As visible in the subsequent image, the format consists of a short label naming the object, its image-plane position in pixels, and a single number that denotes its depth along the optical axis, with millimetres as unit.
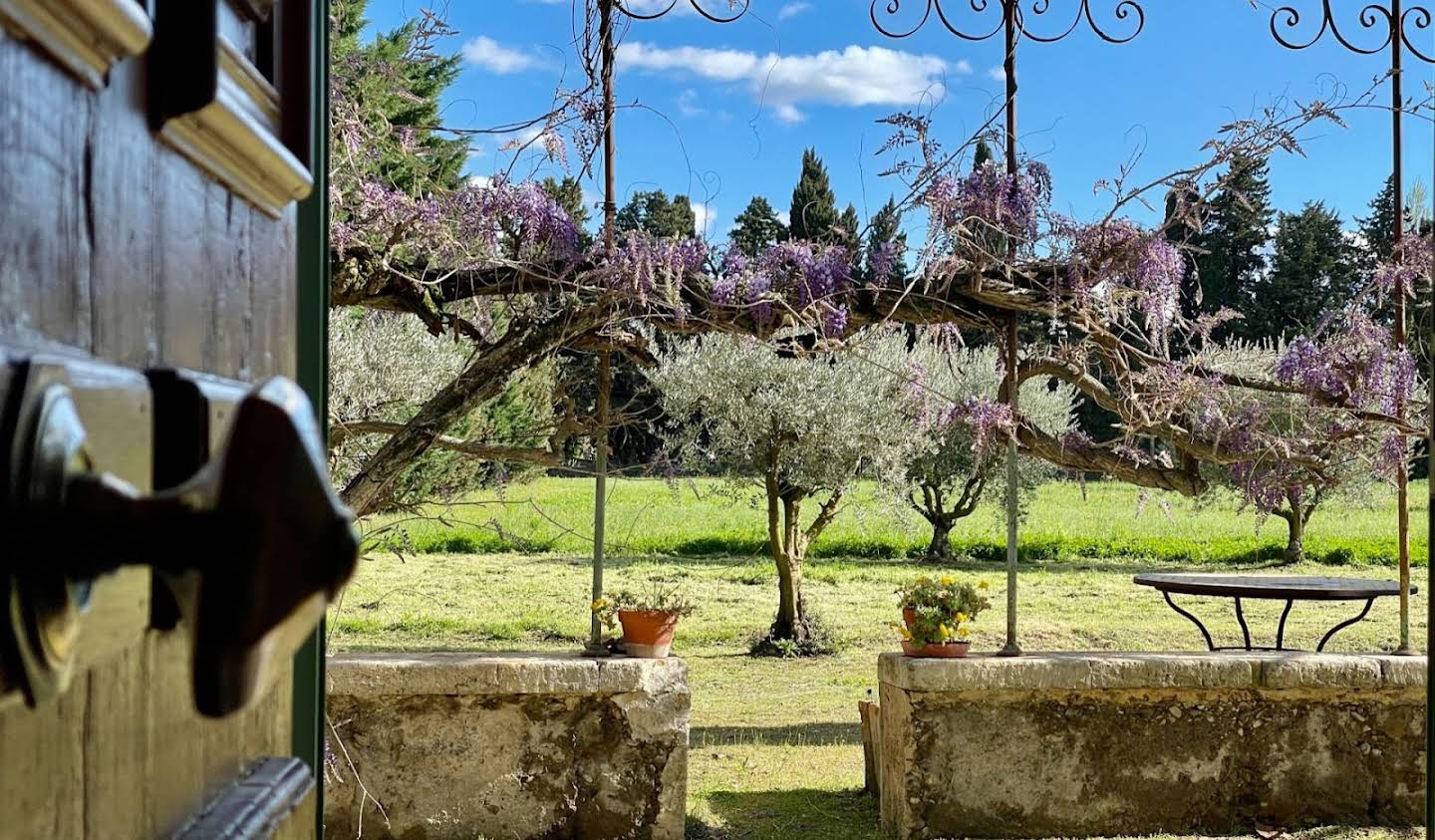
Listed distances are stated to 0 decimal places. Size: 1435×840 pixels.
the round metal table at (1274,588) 5410
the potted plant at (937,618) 5047
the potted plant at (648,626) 4980
